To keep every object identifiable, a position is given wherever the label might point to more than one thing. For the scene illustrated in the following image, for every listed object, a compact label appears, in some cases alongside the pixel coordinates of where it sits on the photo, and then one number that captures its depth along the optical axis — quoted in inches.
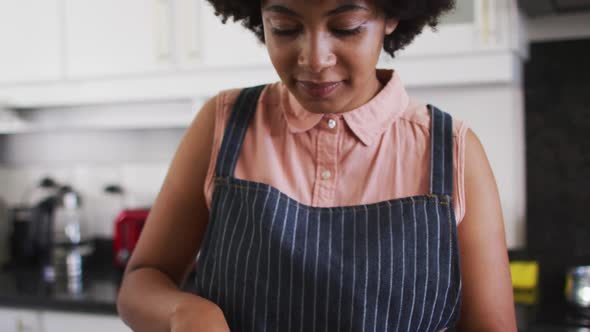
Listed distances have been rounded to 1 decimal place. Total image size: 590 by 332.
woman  31.7
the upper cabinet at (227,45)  74.6
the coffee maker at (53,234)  86.1
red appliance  84.7
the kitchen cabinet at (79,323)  72.7
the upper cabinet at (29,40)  85.0
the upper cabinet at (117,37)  78.4
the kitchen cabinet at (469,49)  65.3
